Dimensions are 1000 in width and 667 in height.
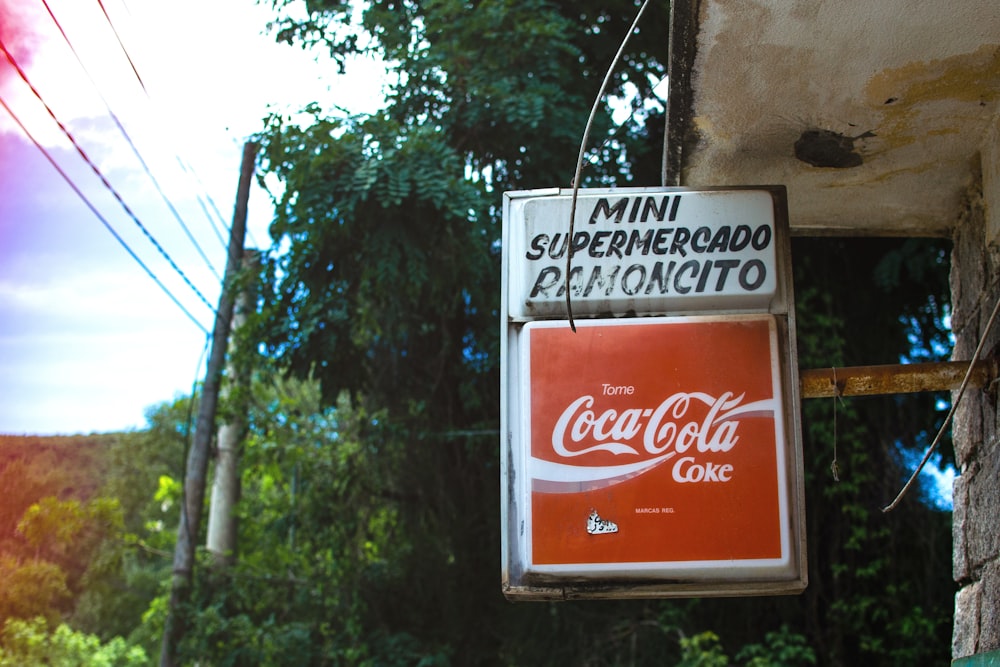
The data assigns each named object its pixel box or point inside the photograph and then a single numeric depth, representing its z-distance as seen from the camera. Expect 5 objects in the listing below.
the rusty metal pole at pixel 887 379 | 2.99
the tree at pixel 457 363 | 7.84
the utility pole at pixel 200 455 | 8.87
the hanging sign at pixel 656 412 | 2.74
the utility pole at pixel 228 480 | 9.91
